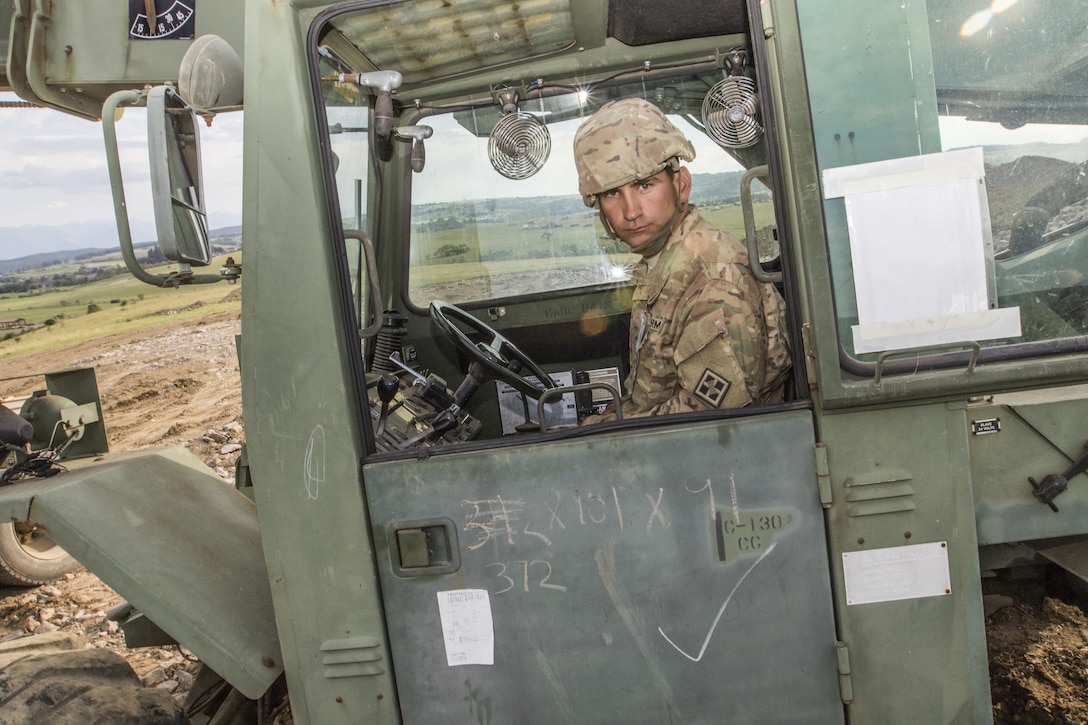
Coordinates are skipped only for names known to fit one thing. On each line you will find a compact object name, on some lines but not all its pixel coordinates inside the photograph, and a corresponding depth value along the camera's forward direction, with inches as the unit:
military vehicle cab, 68.2
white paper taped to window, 67.0
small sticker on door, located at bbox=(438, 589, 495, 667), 75.5
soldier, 83.2
